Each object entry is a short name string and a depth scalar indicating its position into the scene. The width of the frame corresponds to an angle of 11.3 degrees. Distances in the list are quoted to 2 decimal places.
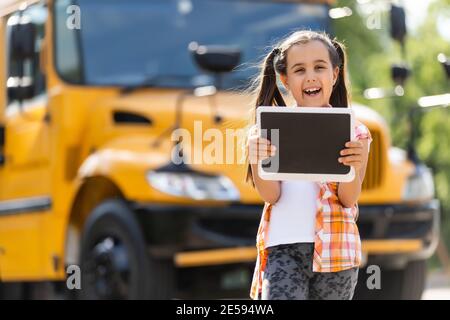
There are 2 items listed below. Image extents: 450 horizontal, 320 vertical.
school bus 11.50
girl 5.11
